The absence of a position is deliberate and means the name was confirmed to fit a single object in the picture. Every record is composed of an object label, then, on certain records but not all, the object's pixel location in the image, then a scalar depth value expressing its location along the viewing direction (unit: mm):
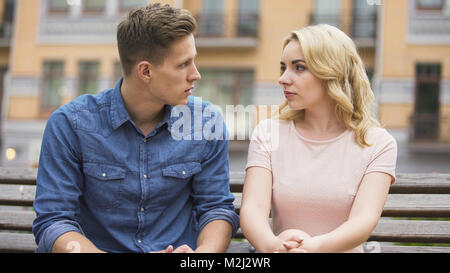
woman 2989
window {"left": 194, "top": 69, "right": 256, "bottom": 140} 16627
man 3021
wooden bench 3197
